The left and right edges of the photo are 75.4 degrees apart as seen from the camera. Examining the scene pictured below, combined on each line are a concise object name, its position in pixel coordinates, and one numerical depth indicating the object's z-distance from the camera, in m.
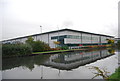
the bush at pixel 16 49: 8.57
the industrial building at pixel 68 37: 20.14
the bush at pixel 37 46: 12.52
